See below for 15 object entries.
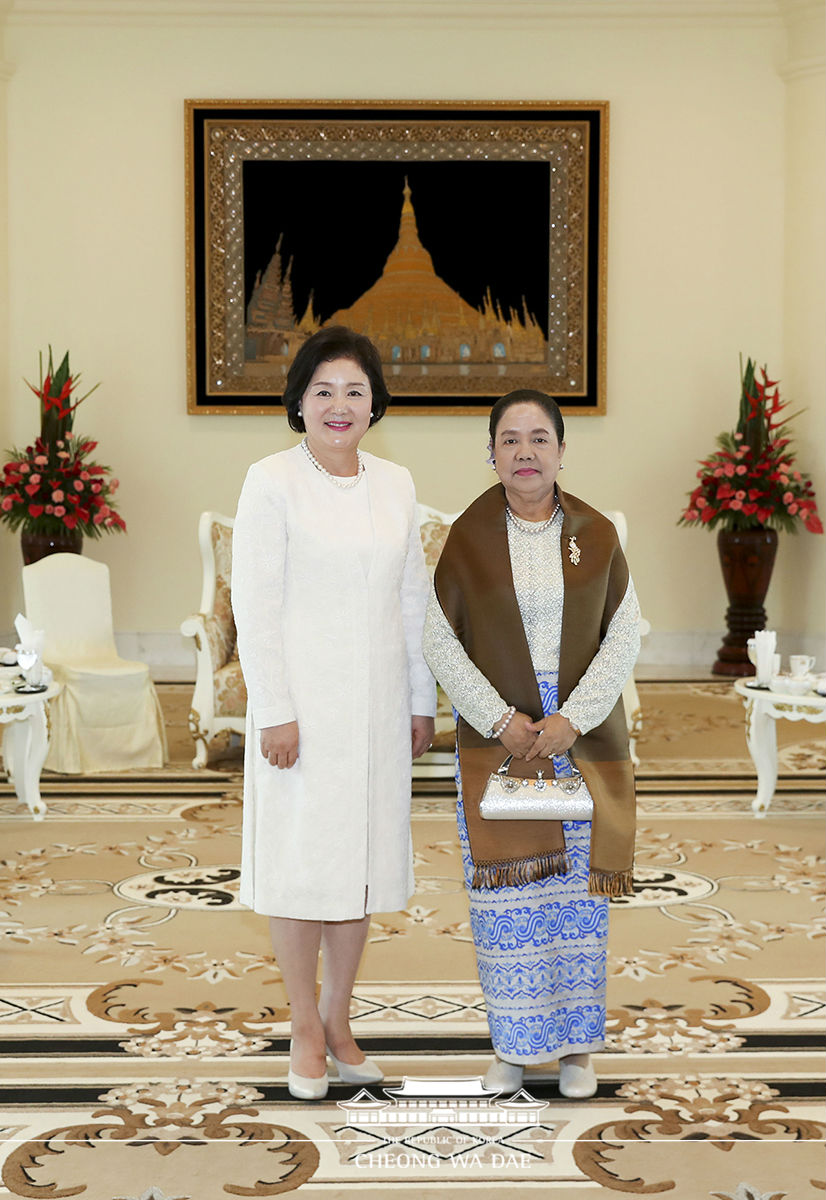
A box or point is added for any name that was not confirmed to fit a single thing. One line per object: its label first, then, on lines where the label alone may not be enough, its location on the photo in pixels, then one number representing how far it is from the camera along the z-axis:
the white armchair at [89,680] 6.44
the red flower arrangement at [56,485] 8.54
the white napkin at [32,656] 5.57
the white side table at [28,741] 5.43
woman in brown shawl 2.90
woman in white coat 2.88
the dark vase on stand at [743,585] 9.05
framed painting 9.34
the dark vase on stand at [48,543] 8.66
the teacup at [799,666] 5.66
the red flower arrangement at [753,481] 8.91
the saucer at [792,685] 5.51
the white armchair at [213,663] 6.36
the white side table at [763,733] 5.55
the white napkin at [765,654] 5.58
